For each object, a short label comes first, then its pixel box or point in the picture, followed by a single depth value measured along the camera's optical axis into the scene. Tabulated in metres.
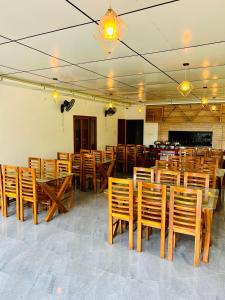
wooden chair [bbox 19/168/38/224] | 3.78
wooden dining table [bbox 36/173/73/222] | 3.92
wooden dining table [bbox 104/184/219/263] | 2.69
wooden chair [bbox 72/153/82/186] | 5.91
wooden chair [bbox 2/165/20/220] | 3.97
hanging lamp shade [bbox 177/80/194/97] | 3.91
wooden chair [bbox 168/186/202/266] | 2.63
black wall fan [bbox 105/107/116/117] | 9.02
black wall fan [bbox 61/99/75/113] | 6.76
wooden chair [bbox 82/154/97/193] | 5.71
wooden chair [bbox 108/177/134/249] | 3.02
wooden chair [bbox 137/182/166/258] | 2.83
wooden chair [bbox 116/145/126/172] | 8.04
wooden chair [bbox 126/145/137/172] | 7.93
